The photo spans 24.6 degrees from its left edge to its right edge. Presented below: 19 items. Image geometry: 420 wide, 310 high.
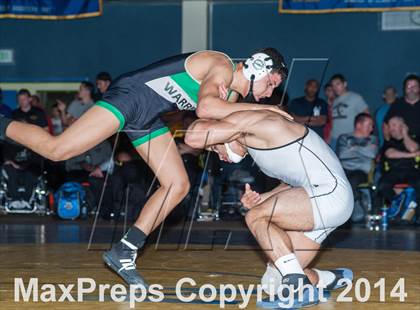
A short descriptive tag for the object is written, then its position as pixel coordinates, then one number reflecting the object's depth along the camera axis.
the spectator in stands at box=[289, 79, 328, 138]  11.41
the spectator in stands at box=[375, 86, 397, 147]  11.97
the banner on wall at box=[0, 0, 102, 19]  12.82
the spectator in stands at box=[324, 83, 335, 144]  11.73
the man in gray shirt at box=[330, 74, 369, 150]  11.66
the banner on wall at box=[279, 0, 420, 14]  12.09
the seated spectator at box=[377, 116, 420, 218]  10.80
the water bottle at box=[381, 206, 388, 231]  10.52
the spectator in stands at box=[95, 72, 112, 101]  11.73
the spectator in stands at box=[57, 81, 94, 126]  11.93
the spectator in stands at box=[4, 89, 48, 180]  11.75
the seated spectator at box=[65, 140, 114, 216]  11.38
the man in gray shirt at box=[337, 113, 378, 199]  10.95
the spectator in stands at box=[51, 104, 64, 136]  12.59
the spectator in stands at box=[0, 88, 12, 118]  12.00
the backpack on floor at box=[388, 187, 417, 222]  10.77
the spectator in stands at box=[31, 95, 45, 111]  12.45
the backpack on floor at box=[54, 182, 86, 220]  11.21
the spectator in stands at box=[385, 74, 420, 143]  11.10
